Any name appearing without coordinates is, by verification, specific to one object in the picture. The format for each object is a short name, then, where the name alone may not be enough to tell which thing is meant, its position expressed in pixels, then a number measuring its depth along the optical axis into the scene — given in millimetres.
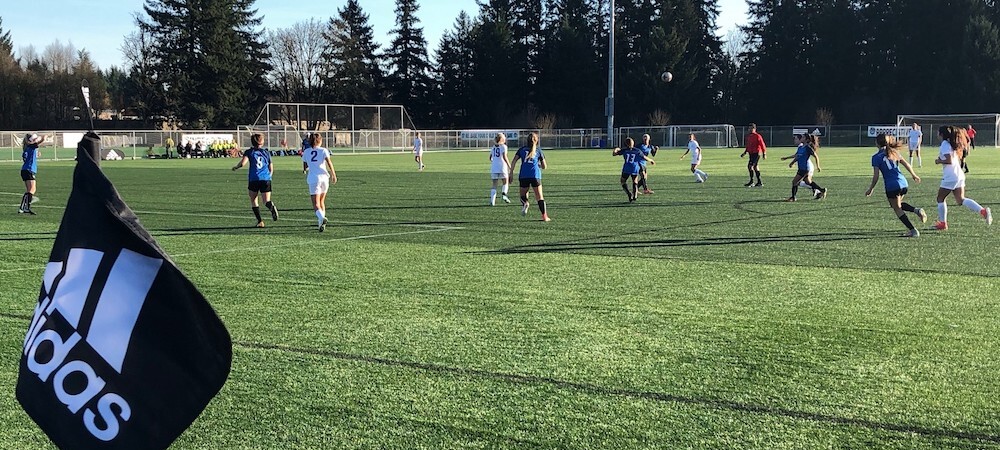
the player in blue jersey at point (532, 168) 16031
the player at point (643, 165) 21616
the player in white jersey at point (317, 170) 14789
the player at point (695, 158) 26484
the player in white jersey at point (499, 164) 19297
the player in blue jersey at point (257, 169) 15156
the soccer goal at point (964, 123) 60719
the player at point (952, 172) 13578
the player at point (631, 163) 20188
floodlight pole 58875
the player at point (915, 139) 33812
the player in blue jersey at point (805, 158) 19812
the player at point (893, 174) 13227
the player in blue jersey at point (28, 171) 17828
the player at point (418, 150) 37406
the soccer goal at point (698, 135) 69188
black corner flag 1953
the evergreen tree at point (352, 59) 85062
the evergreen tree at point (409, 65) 89938
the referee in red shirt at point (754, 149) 24219
